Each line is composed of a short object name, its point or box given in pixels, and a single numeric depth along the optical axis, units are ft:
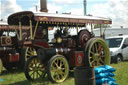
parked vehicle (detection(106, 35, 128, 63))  35.45
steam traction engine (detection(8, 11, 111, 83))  21.95
